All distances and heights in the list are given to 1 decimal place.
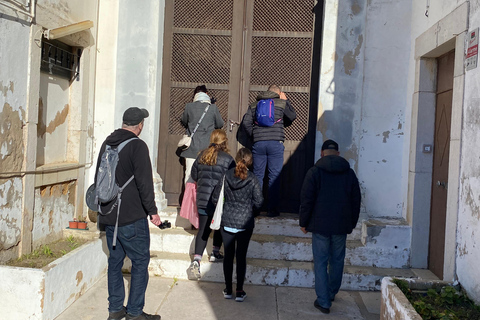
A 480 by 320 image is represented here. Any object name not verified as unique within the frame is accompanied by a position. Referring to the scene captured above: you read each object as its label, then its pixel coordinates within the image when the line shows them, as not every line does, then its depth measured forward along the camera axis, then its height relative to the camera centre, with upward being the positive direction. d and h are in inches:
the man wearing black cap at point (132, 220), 173.6 -27.2
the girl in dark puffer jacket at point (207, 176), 223.0 -13.5
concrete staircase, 235.6 -52.8
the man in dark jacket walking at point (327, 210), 202.2 -23.7
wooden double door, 293.1 +50.5
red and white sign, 180.7 +40.5
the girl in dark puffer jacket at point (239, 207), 204.5 -24.8
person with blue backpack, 264.8 +8.8
